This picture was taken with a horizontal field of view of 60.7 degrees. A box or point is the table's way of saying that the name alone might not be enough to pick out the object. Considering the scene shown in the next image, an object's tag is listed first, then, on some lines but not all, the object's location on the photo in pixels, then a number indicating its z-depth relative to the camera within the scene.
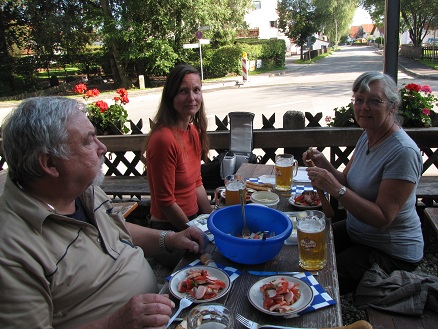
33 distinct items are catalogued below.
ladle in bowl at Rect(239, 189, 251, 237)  1.88
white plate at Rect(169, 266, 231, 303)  1.43
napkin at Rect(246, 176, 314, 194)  2.64
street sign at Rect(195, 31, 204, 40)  17.31
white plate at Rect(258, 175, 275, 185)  2.86
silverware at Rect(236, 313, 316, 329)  1.25
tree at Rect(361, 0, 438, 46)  25.52
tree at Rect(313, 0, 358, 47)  39.59
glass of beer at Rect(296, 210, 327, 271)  1.63
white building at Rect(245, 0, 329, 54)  42.47
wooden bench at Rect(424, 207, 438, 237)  2.53
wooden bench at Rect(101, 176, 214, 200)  4.28
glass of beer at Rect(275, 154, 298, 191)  2.60
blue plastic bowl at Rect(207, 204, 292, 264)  1.56
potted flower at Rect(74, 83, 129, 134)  4.82
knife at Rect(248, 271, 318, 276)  1.58
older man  1.24
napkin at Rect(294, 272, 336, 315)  1.36
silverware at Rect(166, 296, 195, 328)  1.33
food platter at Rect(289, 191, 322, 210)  2.31
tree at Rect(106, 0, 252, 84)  19.11
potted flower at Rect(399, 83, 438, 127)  4.13
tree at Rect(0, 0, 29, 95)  20.14
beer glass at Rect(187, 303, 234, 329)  1.21
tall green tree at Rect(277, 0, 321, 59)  35.06
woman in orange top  2.58
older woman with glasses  2.09
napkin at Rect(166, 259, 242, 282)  1.56
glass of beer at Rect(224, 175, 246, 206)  2.23
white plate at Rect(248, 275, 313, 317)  1.32
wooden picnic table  1.30
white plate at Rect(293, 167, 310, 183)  2.90
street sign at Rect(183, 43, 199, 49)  16.56
